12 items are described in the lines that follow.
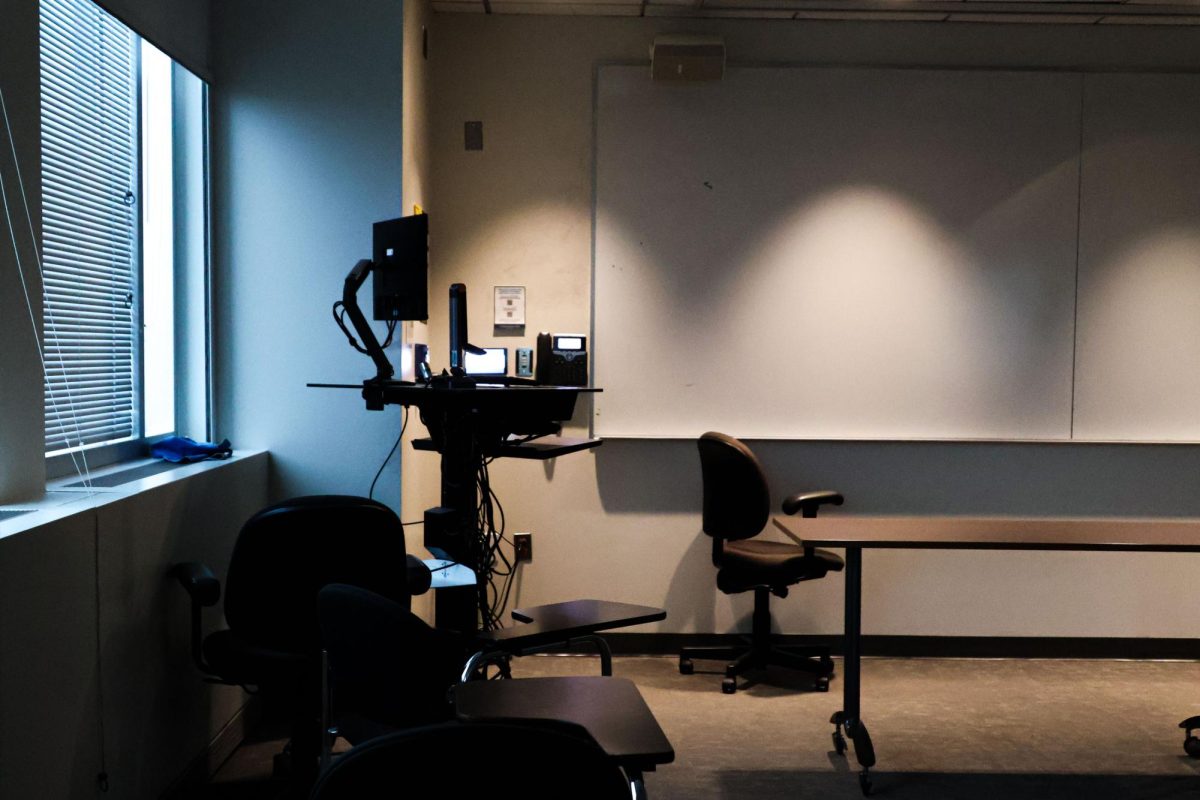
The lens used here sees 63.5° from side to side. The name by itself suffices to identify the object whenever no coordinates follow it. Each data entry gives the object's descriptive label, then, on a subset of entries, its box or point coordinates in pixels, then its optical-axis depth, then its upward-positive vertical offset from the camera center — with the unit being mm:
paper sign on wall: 4566 +190
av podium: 2678 -244
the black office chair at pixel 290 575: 2695 -650
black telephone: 4520 -55
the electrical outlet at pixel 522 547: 4586 -942
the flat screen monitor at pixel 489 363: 4445 -73
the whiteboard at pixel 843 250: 4535 +477
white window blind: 2619 +348
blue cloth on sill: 3184 -352
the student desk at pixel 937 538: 2971 -590
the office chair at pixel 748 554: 4055 -878
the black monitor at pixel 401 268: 2939 +241
